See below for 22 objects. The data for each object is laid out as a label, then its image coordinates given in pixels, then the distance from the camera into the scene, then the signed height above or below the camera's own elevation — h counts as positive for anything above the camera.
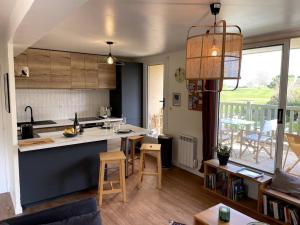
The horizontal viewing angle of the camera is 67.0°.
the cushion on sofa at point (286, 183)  2.66 -1.07
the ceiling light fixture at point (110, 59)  3.41 +0.54
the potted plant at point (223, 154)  3.36 -0.87
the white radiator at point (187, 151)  4.12 -1.05
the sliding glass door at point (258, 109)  3.01 -0.22
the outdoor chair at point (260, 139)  3.26 -0.66
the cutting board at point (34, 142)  2.80 -0.60
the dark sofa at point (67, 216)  1.47 -0.82
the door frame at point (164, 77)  4.72 +0.41
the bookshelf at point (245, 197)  2.69 -1.24
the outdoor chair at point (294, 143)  3.05 -0.64
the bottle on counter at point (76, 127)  3.39 -0.48
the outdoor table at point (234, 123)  3.57 -0.44
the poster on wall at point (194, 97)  3.97 -0.03
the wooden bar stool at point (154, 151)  3.59 -0.95
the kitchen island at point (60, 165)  2.97 -0.98
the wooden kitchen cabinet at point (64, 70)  4.10 +0.50
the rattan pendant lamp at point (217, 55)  1.34 +0.24
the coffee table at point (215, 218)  2.07 -1.16
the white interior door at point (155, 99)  5.43 -0.09
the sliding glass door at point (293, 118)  2.89 -0.30
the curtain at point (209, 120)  3.70 -0.41
